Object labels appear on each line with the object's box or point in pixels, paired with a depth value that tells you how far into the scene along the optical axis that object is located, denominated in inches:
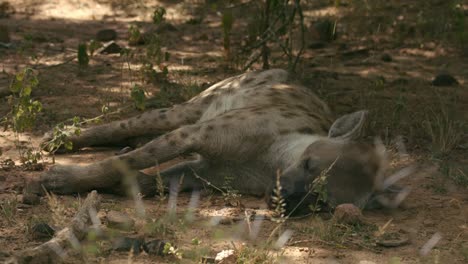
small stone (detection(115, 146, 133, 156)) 389.2
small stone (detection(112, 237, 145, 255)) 250.2
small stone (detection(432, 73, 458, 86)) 492.1
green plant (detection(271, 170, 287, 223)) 294.6
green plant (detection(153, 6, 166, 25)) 506.3
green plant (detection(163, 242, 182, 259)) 233.8
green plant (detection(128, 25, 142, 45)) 536.1
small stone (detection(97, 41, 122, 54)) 549.3
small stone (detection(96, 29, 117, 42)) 577.0
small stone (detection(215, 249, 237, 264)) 241.6
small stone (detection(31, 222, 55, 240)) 255.9
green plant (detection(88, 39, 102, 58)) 482.6
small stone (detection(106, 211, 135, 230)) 270.7
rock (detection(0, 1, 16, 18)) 627.8
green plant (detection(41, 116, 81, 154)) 341.1
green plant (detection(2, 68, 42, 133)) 346.9
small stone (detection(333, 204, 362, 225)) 287.9
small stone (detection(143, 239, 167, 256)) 248.7
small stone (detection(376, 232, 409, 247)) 274.8
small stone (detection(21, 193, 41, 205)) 296.5
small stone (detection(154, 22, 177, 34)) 602.3
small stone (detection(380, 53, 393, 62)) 546.0
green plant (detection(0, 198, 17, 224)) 273.2
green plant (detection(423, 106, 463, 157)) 391.9
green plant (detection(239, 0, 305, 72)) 463.2
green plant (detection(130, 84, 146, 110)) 375.6
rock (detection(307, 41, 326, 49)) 575.2
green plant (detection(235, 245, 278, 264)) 236.5
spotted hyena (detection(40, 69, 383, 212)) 311.9
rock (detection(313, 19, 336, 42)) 578.9
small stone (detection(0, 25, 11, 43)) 549.6
